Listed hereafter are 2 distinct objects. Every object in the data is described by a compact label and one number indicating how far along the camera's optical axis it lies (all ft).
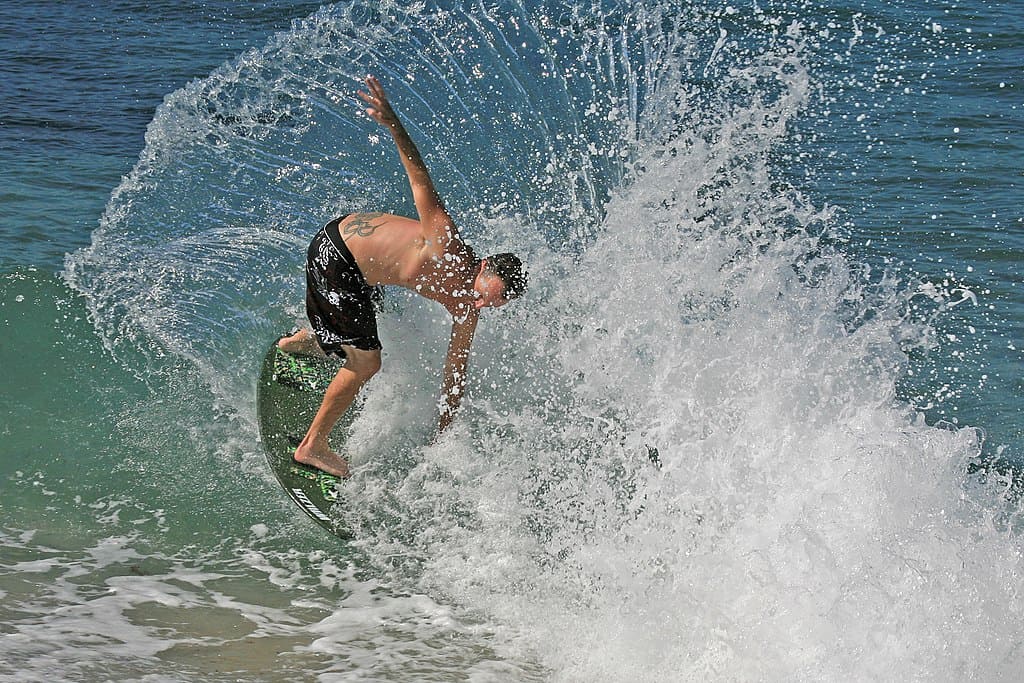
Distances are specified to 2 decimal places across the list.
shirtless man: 34.19
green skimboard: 36.06
